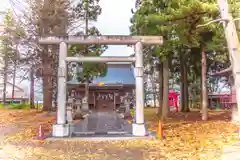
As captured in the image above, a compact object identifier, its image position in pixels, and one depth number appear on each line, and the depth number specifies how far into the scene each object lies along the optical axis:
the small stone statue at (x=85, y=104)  17.01
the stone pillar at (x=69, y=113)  8.55
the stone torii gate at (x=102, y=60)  7.72
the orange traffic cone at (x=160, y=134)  7.32
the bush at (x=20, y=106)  22.26
